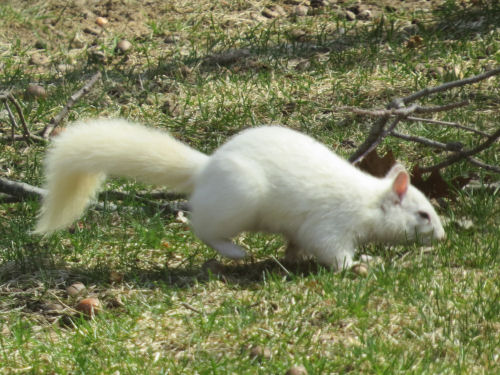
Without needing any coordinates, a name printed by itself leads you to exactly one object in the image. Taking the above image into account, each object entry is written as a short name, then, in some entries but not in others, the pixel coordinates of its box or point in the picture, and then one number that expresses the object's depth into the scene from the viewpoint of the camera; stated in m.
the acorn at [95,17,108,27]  15.56
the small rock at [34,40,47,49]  15.11
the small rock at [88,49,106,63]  14.37
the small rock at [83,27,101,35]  15.40
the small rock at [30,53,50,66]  14.55
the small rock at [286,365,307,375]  6.03
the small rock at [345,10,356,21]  14.81
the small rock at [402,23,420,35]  14.05
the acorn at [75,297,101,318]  7.48
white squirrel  7.65
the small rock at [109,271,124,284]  8.16
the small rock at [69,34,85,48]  15.08
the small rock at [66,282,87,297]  7.91
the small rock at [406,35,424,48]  13.52
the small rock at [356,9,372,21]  14.82
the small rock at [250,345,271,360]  6.41
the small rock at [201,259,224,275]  8.09
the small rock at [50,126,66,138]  11.65
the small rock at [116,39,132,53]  14.54
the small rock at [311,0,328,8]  15.39
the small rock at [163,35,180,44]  14.74
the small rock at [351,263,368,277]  7.67
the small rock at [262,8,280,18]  15.37
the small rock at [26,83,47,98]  12.93
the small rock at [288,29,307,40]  14.33
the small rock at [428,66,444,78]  12.50
